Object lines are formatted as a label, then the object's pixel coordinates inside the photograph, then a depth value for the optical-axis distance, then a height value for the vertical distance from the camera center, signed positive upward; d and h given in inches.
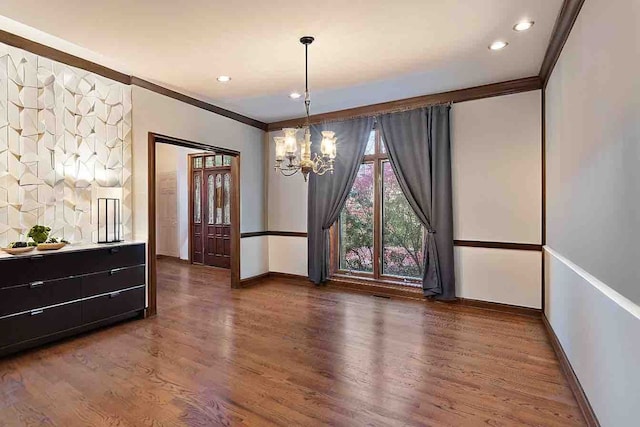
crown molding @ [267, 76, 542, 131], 162.1 +61.2
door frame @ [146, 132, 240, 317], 165.2 +7.5
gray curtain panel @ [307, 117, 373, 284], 207.8 +15.6
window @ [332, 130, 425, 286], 199.2 -11.0
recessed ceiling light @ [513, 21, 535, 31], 111.5 +62.4
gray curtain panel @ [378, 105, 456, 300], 180.1 +16.8
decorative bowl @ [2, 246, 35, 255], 115.9 -13.6
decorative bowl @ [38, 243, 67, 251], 124.3 -13.1
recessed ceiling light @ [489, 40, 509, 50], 125.3 +62.7
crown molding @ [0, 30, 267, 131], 123.6 +62.6
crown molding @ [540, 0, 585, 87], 97.9 +59.3
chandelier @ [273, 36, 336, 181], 130.8 +24.9
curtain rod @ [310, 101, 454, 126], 183.6 +58.5
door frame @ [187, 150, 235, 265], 312.2 +9.5
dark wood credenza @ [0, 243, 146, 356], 116.0 -31.6
